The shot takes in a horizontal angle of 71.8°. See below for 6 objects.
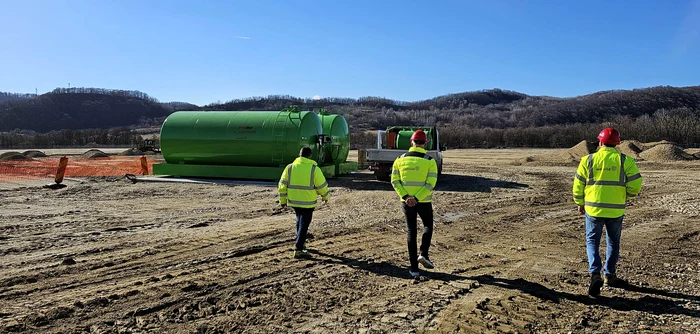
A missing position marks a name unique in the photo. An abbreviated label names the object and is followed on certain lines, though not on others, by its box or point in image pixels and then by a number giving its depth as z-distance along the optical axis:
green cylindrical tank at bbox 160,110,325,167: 18.84
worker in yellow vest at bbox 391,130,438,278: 6.23
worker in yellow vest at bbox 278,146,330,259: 7.36
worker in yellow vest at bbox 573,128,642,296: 5.63
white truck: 18.08
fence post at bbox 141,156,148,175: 22.30
